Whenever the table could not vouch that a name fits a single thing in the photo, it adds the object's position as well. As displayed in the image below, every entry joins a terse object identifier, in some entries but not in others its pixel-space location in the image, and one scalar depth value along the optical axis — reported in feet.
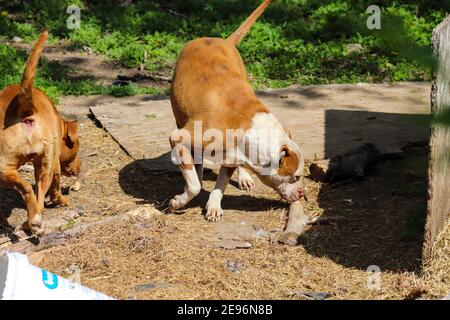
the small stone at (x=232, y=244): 18.97
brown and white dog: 20.25
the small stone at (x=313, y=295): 15.96
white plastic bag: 12.41
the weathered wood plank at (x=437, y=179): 14.05
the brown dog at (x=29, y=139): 18.02
